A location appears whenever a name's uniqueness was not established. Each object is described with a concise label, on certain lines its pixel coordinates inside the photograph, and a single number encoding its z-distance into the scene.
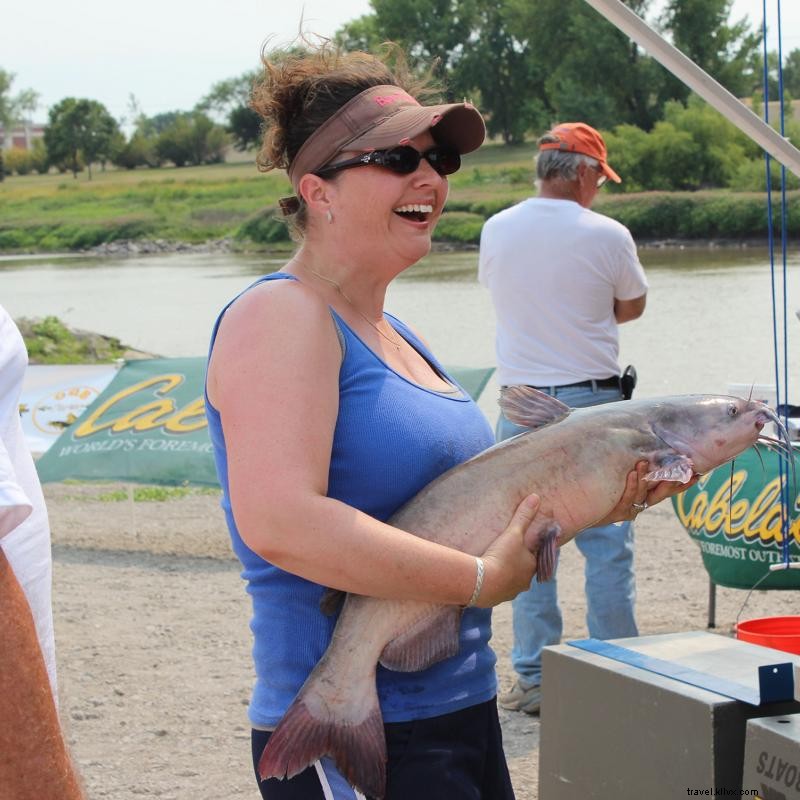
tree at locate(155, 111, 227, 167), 88.75
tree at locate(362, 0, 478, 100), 61.44
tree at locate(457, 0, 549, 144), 57.22
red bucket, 3.26
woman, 1.75
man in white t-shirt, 4.30
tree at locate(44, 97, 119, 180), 85.69
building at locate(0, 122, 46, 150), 133.75
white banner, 8.56
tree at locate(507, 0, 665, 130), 52.16
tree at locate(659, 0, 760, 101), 51.97
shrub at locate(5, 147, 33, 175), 87.69
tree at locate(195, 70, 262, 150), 81.51
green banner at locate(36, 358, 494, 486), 6.68
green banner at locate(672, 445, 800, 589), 4.47
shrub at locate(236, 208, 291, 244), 51.41
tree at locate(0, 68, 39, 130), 100.50
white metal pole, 2.53
